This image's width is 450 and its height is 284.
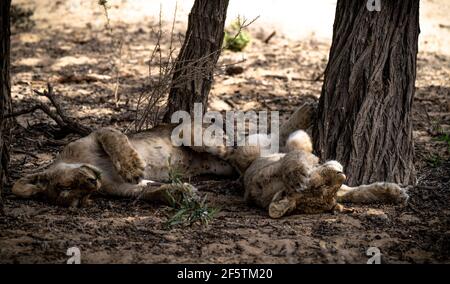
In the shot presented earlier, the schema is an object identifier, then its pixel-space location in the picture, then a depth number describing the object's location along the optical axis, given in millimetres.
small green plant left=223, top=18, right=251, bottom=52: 9969
